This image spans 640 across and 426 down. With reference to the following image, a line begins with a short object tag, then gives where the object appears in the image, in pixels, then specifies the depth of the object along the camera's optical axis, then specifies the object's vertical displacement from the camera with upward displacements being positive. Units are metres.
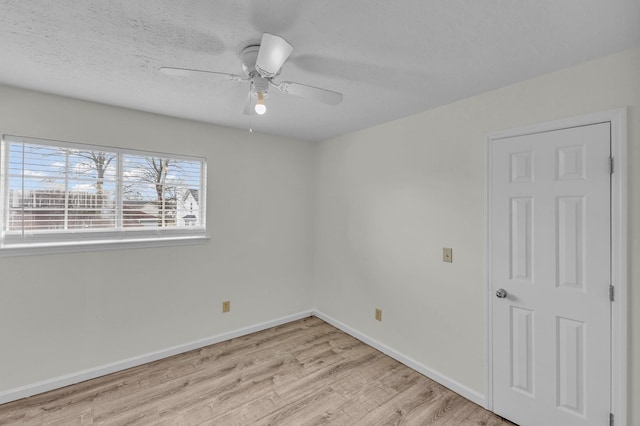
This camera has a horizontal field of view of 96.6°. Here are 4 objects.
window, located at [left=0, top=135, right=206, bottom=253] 2.17 +0.17
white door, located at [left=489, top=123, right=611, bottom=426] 1.65 -0.39
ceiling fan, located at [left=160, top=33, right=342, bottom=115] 1.25 +0.72
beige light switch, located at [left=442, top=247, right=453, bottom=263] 2.35 -0.33
